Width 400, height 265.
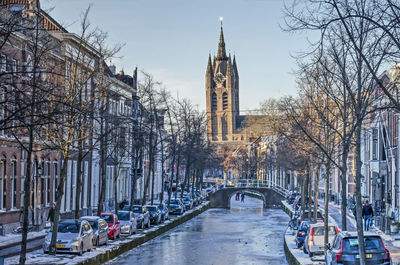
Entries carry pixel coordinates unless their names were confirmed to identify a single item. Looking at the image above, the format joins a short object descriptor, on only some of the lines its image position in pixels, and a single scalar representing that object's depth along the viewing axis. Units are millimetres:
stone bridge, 96188
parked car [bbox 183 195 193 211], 72525
